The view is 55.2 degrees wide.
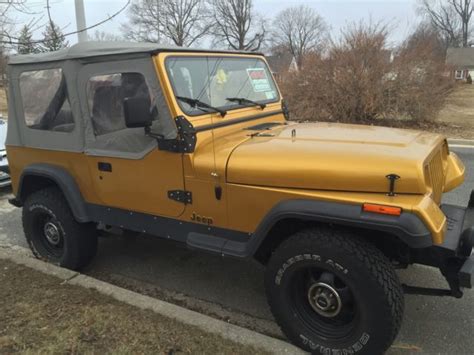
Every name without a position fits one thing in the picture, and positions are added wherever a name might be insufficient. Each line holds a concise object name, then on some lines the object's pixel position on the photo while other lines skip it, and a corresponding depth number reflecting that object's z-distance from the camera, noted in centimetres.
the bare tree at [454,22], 6850
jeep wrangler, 253
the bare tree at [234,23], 5309
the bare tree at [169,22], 4556
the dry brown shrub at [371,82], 1141
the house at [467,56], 5606
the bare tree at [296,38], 6016
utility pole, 636
